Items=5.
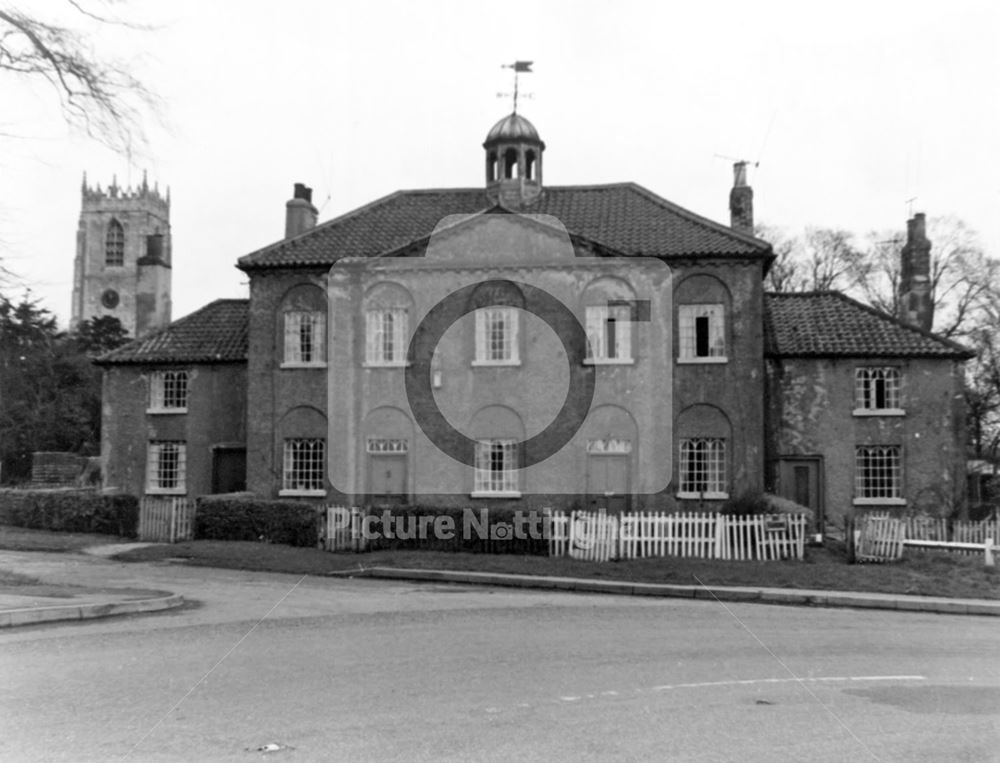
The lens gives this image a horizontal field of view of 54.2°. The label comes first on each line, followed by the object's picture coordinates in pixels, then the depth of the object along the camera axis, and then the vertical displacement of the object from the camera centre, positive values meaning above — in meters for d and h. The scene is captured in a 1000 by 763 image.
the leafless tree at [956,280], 52.38 +10.38
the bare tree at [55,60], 12.42 +5.24
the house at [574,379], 28.25 +2.49
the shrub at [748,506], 24.25 -1.06
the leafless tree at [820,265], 58.16 +12.00
